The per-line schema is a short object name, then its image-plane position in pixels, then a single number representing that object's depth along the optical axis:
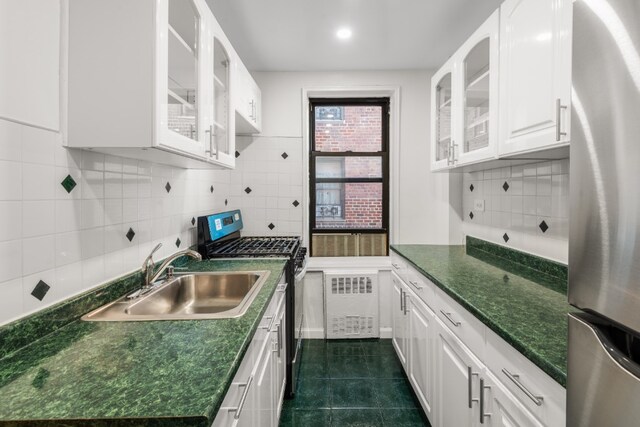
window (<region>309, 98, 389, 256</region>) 3.28
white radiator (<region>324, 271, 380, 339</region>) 3.00
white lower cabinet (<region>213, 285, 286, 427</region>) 0.90
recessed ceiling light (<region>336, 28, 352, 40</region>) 2.38
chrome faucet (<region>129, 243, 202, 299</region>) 1.52
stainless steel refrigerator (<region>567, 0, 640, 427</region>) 0.47
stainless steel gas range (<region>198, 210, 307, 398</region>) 2.19
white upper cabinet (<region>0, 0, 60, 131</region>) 0.93
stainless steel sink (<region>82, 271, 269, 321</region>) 1.43
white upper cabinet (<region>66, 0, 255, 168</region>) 1.13
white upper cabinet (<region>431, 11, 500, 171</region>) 1.75
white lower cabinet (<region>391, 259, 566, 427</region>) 0.91
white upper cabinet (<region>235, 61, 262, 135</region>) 2.29
